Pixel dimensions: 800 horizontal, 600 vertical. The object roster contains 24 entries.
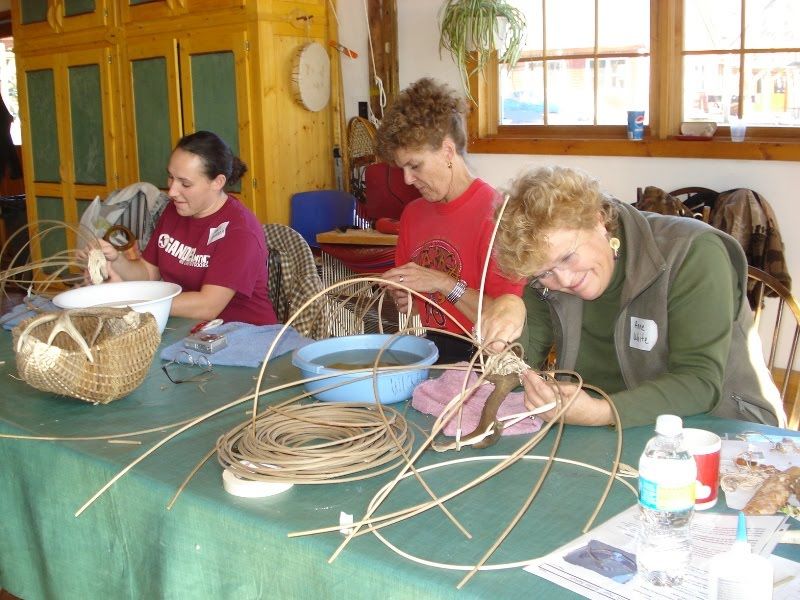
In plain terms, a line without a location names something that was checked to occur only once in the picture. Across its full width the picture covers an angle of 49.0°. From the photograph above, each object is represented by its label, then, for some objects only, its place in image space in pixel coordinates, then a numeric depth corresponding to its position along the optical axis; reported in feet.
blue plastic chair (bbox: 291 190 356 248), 15.55
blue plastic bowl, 5.77
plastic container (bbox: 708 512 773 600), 3.07
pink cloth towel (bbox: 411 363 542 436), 5.35
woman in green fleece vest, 5.41
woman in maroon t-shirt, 8.98
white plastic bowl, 7.54
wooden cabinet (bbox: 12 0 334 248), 15.25
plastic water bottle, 3.55
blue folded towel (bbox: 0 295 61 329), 8.48
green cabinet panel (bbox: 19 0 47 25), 19.21
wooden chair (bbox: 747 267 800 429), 6.55
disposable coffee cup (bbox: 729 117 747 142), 12.28
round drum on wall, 15.37
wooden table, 13.19
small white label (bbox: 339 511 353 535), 4.09
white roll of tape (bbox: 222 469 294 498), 4.56
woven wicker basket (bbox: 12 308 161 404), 5.88
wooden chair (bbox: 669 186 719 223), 12.10
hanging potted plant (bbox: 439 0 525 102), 13.43
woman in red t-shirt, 8.08
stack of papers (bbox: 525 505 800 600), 3.51
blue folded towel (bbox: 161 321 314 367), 7.04
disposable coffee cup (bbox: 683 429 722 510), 4.15
